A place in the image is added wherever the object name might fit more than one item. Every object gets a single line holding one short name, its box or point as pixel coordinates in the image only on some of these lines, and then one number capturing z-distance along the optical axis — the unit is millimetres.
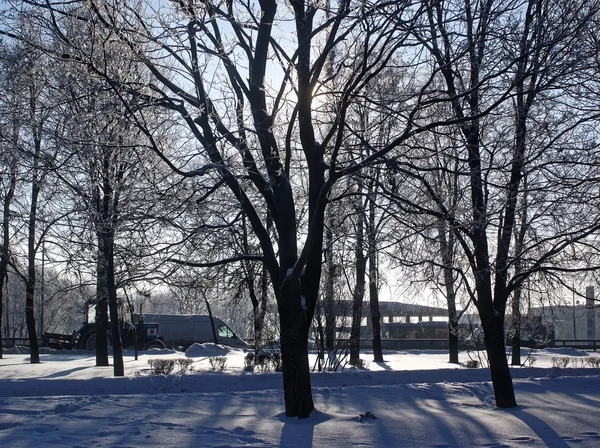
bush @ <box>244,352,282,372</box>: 18172
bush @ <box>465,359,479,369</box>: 21578
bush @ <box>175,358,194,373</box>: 18722
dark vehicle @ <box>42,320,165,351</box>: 36719
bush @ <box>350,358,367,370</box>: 20530
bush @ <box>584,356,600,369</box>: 20953
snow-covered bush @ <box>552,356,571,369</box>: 20592
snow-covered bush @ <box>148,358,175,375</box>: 17609
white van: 40844
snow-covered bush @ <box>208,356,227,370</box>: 19400
